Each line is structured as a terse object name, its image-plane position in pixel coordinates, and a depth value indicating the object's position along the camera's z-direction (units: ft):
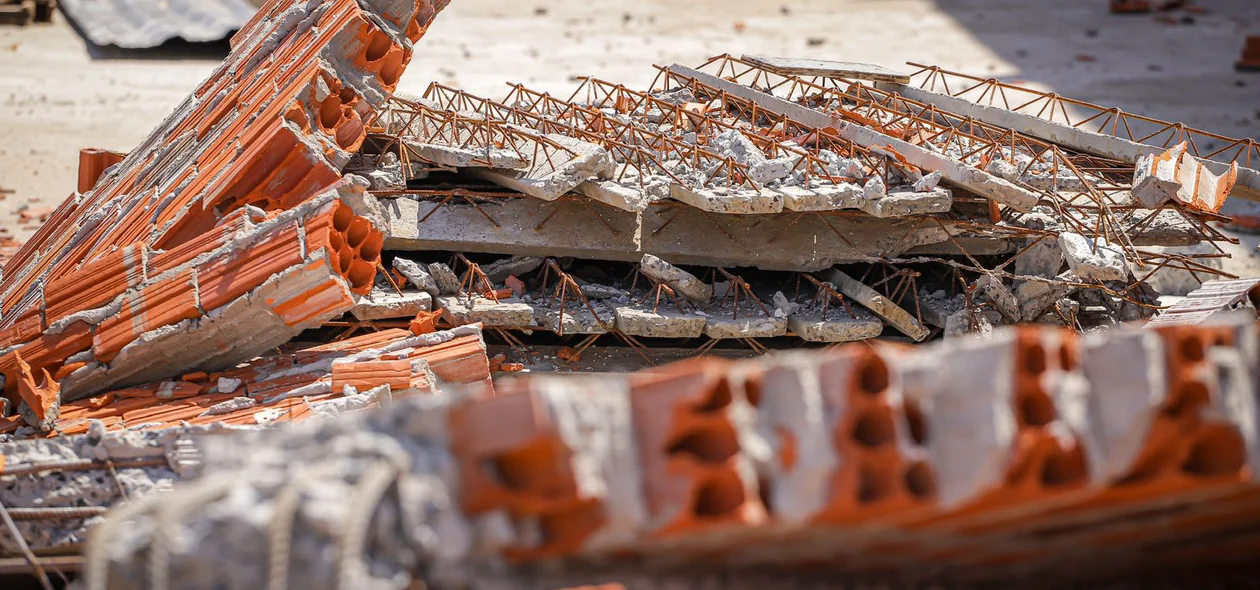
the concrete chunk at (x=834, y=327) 26.35
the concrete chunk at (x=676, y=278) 26.17
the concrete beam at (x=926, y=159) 25.66
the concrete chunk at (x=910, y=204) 26.00
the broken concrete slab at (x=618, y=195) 25.31
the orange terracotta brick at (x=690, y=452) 10.16
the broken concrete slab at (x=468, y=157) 26.58
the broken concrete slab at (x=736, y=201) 25.40
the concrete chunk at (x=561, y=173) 25.73
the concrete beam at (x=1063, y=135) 28.55
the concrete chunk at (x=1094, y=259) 24.71
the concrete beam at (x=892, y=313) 26.73
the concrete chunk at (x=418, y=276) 26.17
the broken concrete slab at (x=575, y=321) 25.86
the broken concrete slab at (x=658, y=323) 25.68
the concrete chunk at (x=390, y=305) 25.04
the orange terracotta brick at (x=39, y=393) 19.80
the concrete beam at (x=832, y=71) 33.27
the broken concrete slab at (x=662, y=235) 27.04
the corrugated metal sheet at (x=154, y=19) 54.29
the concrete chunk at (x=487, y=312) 25.58
